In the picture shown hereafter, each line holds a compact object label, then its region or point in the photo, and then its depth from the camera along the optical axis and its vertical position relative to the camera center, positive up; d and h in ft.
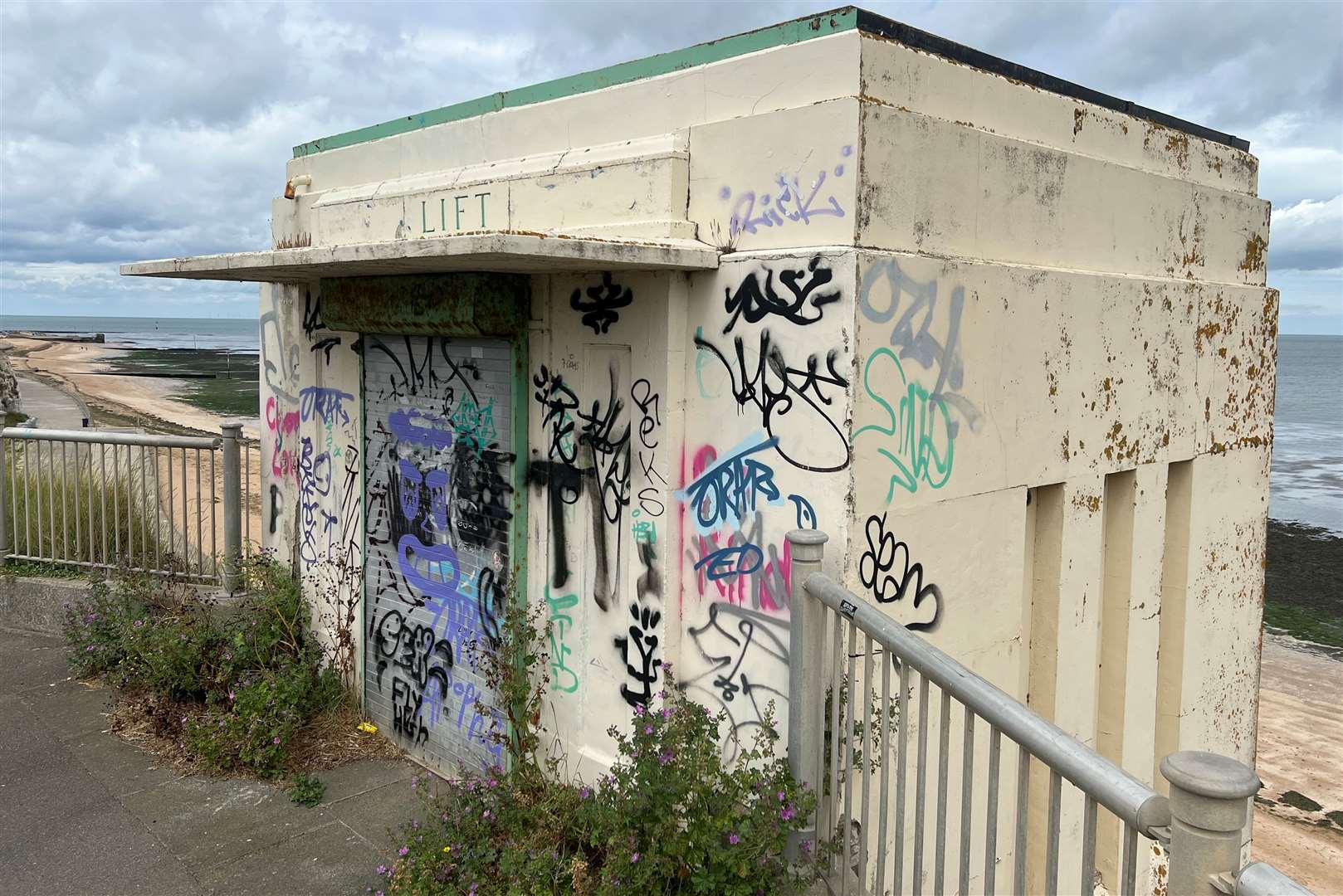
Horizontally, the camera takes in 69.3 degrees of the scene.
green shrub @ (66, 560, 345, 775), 18.04 -6.05
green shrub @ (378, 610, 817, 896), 11.29 -5.73
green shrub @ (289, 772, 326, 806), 16.80 -7.34
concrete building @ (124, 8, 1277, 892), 12.82 -0.08
